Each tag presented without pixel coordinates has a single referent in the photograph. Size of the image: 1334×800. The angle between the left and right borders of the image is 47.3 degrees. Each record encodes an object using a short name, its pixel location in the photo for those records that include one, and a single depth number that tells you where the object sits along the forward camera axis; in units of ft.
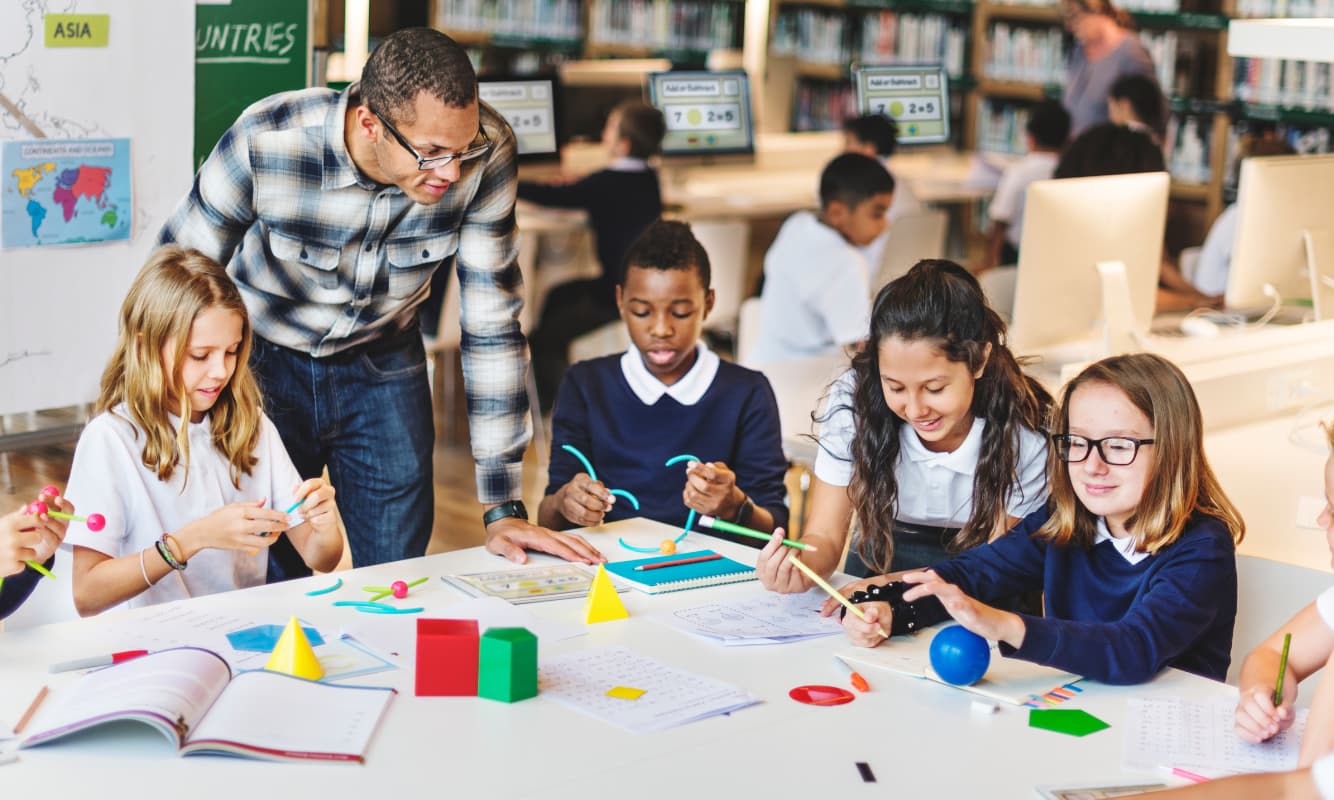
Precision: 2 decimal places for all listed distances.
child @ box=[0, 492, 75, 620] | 5.82
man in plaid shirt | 7.16
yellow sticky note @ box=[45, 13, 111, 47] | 9.36
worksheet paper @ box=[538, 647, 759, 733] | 5.37
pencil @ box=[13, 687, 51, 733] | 5.02
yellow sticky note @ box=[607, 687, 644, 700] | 5.55
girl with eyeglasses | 6.23
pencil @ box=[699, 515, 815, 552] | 6.70
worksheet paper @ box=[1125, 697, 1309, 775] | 5.21
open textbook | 4.84
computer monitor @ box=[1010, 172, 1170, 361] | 10.96
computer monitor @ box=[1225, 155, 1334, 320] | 12.23
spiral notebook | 6.93
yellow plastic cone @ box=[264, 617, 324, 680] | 5.60
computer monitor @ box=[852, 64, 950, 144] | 17.57
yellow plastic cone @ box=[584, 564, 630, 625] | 6.43
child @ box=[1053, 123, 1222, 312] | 14.99
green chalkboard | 10.21
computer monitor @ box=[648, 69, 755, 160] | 18.48
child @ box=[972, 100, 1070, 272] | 20.27
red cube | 5.48
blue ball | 5.74
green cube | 5.41
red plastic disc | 5.62
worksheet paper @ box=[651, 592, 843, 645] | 6.28
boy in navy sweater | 8.96
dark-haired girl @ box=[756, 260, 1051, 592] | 7.33
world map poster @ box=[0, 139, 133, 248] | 9.37
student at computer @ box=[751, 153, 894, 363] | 13.55
